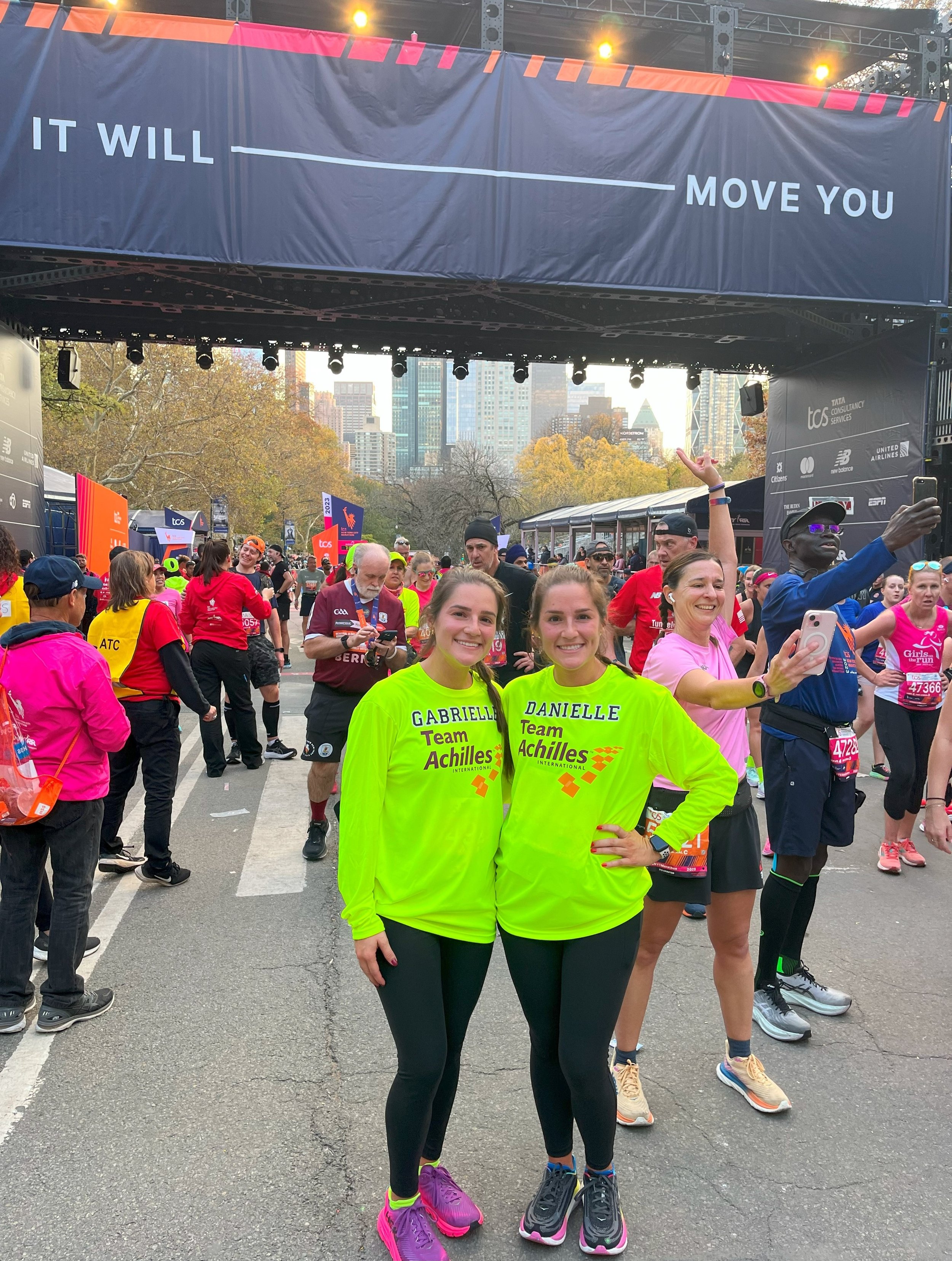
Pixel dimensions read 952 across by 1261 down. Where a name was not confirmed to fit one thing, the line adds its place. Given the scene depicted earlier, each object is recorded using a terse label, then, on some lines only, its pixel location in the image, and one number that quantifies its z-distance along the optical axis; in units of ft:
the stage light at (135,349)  47.80
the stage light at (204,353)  49.60
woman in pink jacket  11.89
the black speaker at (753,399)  53.11
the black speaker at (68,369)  49.01
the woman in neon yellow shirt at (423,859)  7.20
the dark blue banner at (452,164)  33.32
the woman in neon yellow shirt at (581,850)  7.27
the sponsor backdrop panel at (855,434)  40.63
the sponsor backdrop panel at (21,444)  38.09
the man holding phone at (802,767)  11.60
